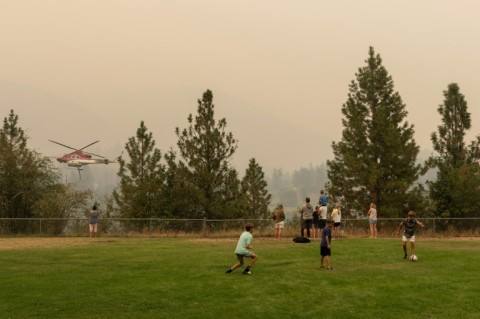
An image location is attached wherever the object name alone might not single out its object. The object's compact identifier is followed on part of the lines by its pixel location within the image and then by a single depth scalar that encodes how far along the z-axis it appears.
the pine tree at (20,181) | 43.44
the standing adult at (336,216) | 26.05
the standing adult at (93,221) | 30.62
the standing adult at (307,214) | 25.34
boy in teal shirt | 15.77
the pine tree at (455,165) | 42.34
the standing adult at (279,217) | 25.89
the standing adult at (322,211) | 24.78
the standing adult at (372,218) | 27.65
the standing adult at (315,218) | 25.96
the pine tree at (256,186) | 64.82
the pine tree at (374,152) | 42.56
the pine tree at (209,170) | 41.12
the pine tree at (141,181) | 43.34
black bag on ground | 24.06
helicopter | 101.66
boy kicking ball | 18.84
